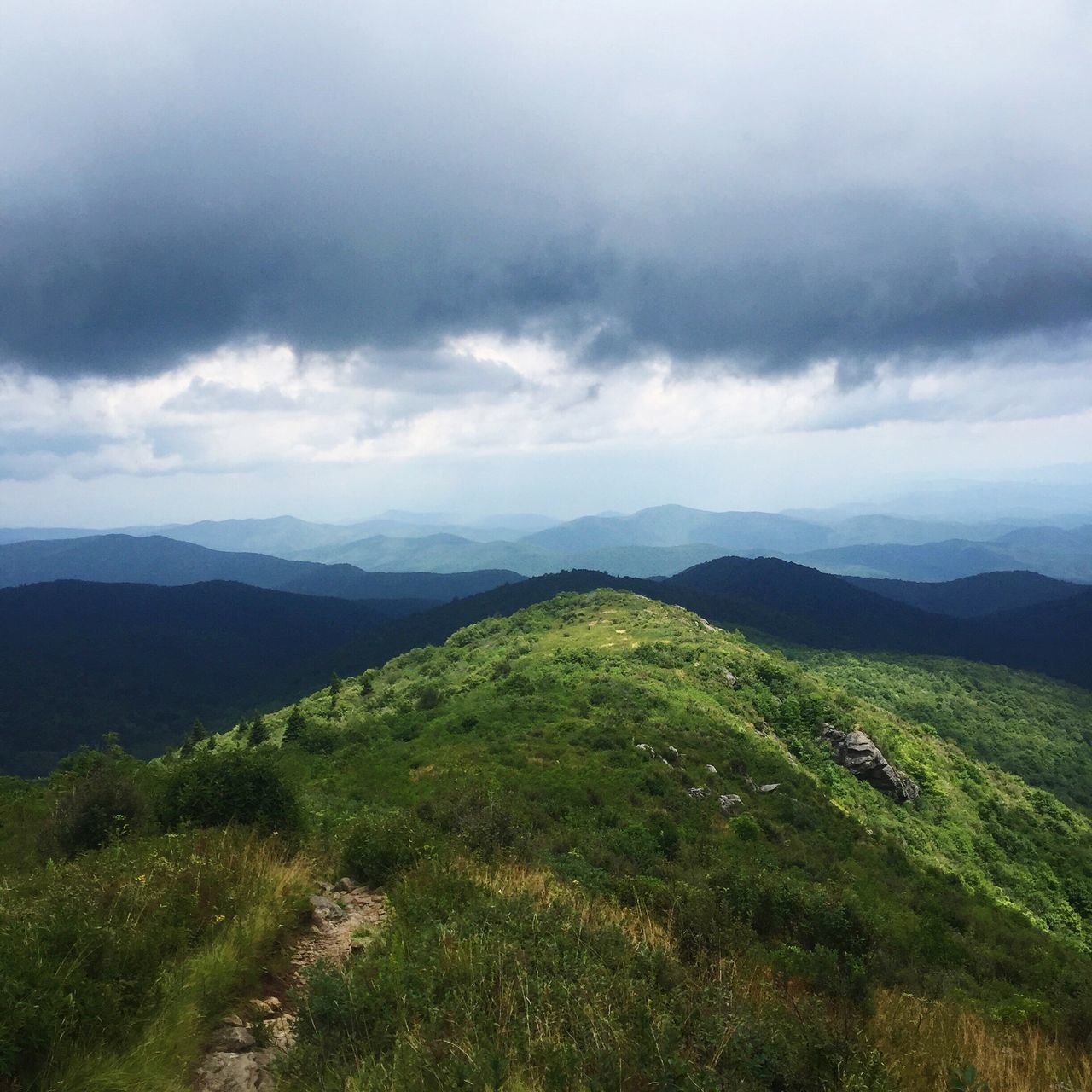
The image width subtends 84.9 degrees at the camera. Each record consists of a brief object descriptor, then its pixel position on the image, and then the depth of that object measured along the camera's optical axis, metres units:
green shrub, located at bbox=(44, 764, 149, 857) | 11.92
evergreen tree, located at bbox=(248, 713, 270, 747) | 47.84
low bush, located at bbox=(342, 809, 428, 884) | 11.09
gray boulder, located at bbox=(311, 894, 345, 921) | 9.10
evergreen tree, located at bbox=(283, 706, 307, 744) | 44.08
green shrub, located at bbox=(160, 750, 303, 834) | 12.72
